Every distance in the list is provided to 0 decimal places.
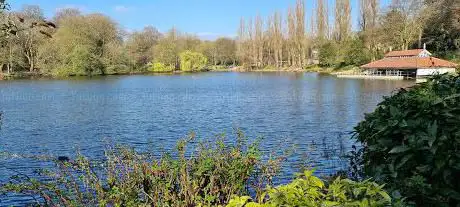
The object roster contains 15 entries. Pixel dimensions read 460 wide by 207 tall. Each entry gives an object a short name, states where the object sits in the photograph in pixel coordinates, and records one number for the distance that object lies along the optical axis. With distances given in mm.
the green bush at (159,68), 93688
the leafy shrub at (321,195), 2109
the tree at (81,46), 70438
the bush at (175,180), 3859
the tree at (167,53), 94438
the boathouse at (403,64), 52875
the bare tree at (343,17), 77875
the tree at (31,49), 65938
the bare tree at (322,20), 84562
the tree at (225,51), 117562
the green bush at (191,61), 97875
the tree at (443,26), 53884
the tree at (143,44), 90631
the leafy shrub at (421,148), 3180
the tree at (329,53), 76562
